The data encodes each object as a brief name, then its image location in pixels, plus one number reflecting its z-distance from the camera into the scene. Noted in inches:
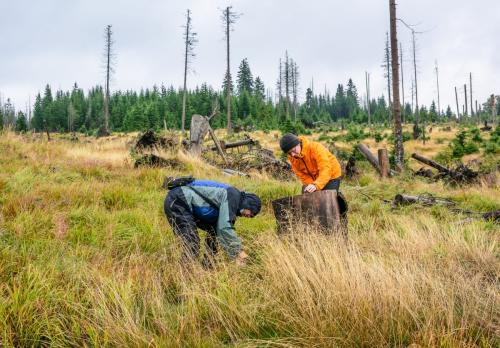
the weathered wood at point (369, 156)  531.4
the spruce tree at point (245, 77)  3045.8
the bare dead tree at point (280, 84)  2584.6
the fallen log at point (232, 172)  415.5
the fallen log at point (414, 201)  303.7
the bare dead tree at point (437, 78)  2546.8
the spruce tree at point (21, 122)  2645.4
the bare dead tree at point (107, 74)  1589.6
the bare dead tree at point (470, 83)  2500.1
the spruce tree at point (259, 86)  3588.6
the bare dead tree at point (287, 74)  2513.7
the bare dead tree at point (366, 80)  2751.0
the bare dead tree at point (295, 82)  2645.2
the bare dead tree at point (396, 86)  560.1
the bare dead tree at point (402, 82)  1923.7
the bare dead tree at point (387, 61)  2247.7
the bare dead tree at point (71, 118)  2847.0
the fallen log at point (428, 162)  508.1
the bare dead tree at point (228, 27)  1493.1
